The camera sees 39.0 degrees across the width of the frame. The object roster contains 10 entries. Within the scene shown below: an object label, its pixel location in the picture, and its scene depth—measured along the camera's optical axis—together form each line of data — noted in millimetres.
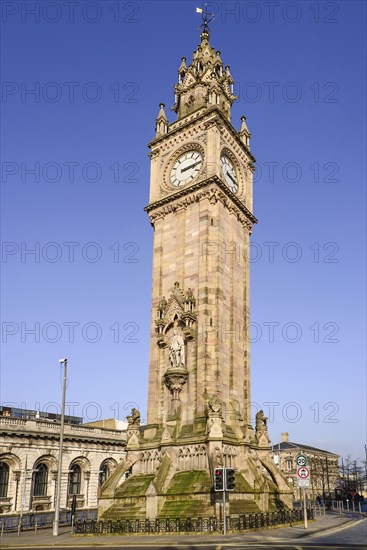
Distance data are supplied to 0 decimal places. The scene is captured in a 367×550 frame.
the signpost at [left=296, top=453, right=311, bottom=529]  27891
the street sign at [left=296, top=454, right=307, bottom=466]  29664
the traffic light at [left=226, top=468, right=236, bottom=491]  25750
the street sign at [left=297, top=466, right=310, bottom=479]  28266
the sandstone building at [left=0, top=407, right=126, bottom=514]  48375
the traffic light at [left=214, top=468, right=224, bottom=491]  25719
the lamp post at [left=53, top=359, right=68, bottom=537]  31080
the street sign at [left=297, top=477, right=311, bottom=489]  27762
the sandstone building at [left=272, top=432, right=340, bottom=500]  105119
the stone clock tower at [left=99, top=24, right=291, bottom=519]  33469
